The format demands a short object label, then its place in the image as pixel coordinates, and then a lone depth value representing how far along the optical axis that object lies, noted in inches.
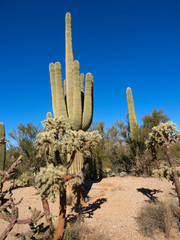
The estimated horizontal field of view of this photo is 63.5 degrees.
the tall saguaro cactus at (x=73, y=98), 266.2
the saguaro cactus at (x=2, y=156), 371.2
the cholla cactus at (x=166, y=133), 194.4
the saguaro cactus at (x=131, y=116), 451.2
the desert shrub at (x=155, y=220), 150.4
